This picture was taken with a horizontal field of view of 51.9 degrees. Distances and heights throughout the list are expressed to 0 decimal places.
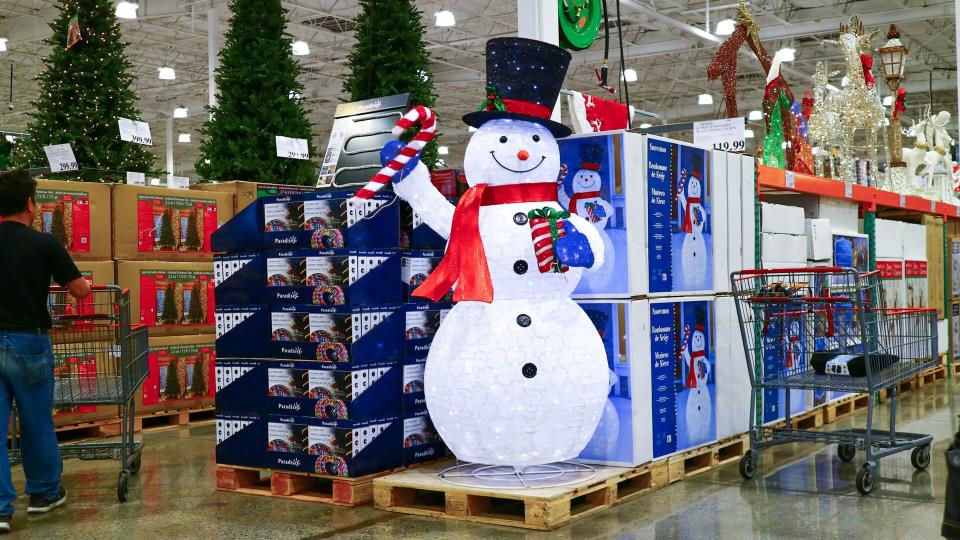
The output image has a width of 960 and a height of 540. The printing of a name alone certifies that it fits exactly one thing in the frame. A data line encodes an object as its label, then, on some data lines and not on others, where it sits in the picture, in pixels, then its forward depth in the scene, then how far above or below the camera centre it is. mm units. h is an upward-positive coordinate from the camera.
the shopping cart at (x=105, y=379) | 5020 -496
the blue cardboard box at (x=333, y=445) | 4586 -759
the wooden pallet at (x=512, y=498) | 4133 -979
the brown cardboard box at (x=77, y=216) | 6680 +528
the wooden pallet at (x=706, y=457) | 5105 -1005
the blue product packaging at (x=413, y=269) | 4875 +70
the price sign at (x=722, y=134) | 5754 +839
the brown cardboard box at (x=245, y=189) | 8078 +817
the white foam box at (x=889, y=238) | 8656 +296
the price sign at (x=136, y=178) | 7988 +921
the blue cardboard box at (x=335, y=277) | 4629 +42
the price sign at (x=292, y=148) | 8633 +1235
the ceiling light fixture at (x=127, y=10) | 11815 +3405
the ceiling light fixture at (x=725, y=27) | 15094 +3872
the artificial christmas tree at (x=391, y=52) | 9438 +2246
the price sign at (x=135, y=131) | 7898 +1291
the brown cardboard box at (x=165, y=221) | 7160 +518
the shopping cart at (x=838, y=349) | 5012 -420
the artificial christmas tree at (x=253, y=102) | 8953 +1701
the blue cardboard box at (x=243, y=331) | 4941 -220
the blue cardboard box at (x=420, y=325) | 4824 -208
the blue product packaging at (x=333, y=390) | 4559 -494
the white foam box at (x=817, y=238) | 7105 +256
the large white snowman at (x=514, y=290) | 4266 -41
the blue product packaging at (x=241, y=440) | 4918 -770
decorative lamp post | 10086 +2107
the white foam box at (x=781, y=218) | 6348 +372
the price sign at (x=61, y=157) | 7609 +1051
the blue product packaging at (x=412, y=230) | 4949 +269
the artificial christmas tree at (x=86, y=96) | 8328 +1675
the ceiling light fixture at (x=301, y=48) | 15801 +3832
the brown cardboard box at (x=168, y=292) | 7195 -36
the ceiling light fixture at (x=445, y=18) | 14453 +3886
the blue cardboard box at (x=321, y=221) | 4695 +316
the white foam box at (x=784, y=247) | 6273 +177
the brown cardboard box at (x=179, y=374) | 7316 -645
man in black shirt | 4430 -170
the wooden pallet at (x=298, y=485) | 4590 -989
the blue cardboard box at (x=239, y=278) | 4992 +49
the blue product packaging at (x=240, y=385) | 4918 -494
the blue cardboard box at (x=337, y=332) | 4586 -224
